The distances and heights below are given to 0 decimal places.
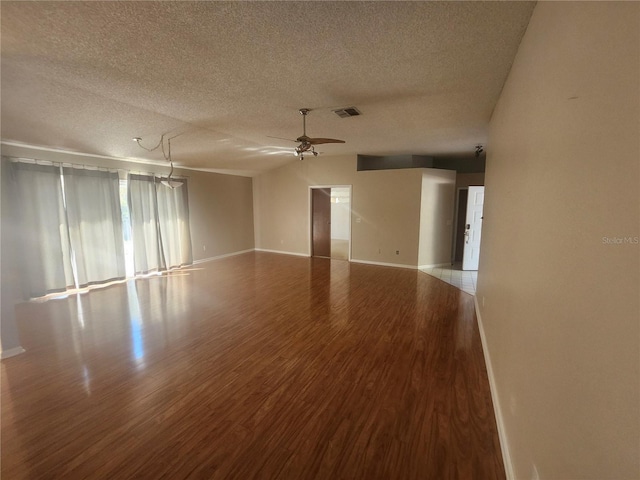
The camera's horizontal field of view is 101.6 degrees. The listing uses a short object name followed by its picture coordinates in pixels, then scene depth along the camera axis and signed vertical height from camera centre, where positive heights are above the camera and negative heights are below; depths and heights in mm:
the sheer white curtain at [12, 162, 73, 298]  3874 -266
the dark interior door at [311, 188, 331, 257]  7316 -83
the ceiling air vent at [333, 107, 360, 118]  3169 +1250
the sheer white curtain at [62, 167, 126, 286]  4402 -210
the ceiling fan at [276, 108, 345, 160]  3186 +878
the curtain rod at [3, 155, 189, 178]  3824 +776
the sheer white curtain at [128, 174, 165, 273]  5273 -264
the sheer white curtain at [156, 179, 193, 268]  5848 -299
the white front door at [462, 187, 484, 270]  5504 -335
